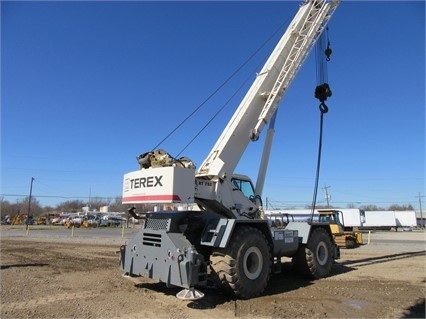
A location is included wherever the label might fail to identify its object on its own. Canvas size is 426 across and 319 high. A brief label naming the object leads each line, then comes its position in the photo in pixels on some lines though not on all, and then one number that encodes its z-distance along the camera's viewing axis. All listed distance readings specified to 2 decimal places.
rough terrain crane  8.70
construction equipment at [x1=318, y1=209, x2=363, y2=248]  25.41
